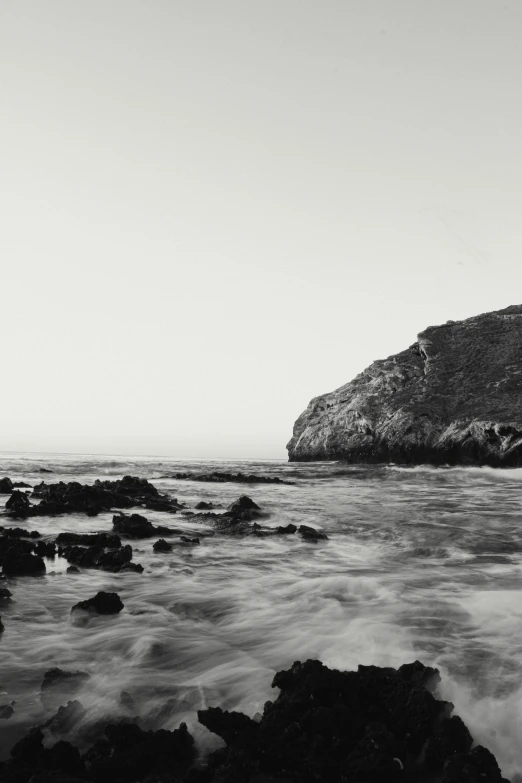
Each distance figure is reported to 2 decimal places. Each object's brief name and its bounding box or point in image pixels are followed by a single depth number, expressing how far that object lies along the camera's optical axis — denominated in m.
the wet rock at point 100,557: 8.90
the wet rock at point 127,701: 4.01
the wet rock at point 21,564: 8.24
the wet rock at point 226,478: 33.94
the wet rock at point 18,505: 15.54
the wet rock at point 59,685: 4.07
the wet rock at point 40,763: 2.98
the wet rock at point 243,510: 15.78
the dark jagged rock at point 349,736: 3.10
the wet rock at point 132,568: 8.55
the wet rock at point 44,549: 9.55
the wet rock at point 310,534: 11.96
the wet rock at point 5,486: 23.23
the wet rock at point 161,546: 10.34
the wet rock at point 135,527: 12.37
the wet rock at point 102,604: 6.17
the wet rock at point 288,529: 12.87
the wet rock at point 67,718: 3.63
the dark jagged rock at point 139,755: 3.10
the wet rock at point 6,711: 3.75
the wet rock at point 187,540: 11.48
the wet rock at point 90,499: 16.86
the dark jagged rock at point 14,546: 8.77
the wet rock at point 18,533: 11.24
